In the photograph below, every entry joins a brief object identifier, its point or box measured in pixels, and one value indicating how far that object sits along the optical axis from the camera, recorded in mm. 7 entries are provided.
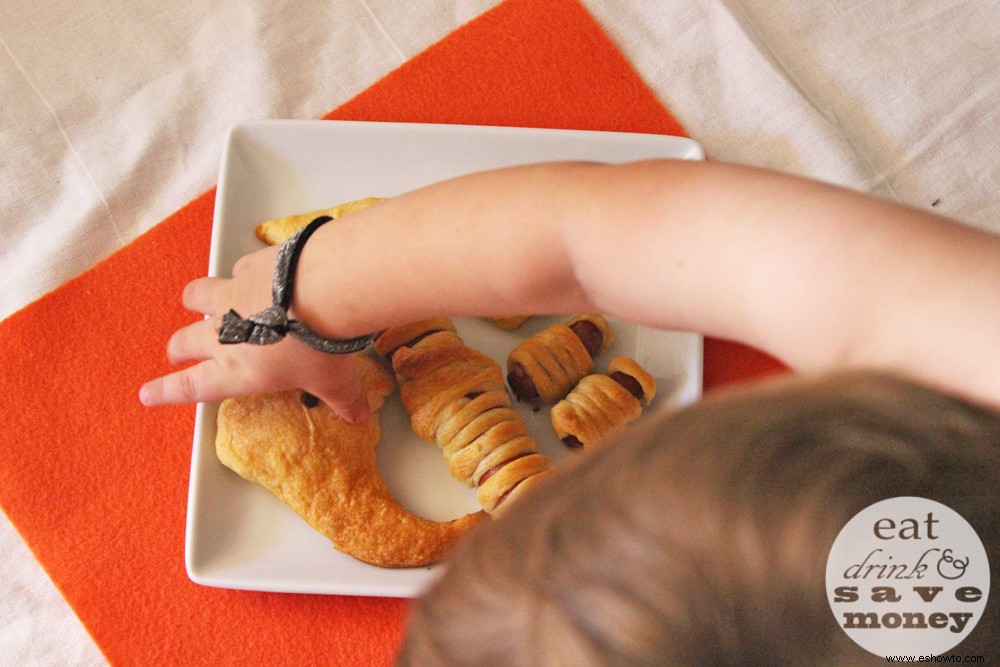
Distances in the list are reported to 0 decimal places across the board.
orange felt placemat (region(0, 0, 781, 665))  691
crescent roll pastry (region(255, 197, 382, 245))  724
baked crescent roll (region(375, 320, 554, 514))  663
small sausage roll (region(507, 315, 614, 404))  698
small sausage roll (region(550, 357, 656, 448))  680
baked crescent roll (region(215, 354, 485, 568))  662
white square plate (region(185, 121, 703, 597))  670
